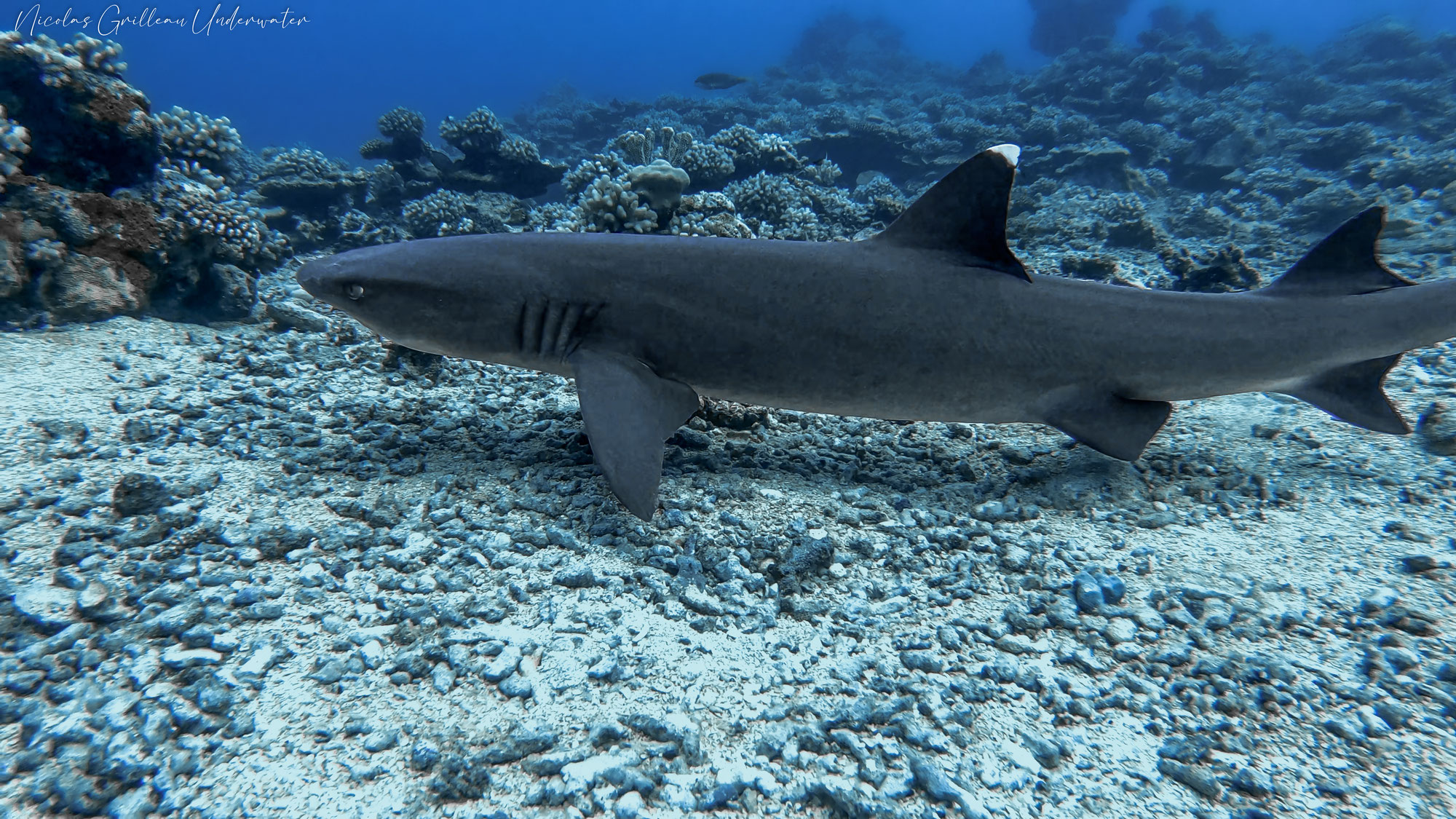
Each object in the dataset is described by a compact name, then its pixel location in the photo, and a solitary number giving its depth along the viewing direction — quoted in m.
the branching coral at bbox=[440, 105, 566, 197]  11.66
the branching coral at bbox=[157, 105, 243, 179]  7.53
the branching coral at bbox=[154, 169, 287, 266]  4.91
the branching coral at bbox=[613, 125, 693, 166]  11.19
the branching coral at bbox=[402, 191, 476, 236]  9.51
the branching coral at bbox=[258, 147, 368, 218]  9.85
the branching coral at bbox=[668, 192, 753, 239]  6.48
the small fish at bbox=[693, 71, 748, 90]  21.50
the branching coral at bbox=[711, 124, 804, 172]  11.96
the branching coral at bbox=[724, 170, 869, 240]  9.37
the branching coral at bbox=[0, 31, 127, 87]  4.69
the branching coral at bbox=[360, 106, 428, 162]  12.14
